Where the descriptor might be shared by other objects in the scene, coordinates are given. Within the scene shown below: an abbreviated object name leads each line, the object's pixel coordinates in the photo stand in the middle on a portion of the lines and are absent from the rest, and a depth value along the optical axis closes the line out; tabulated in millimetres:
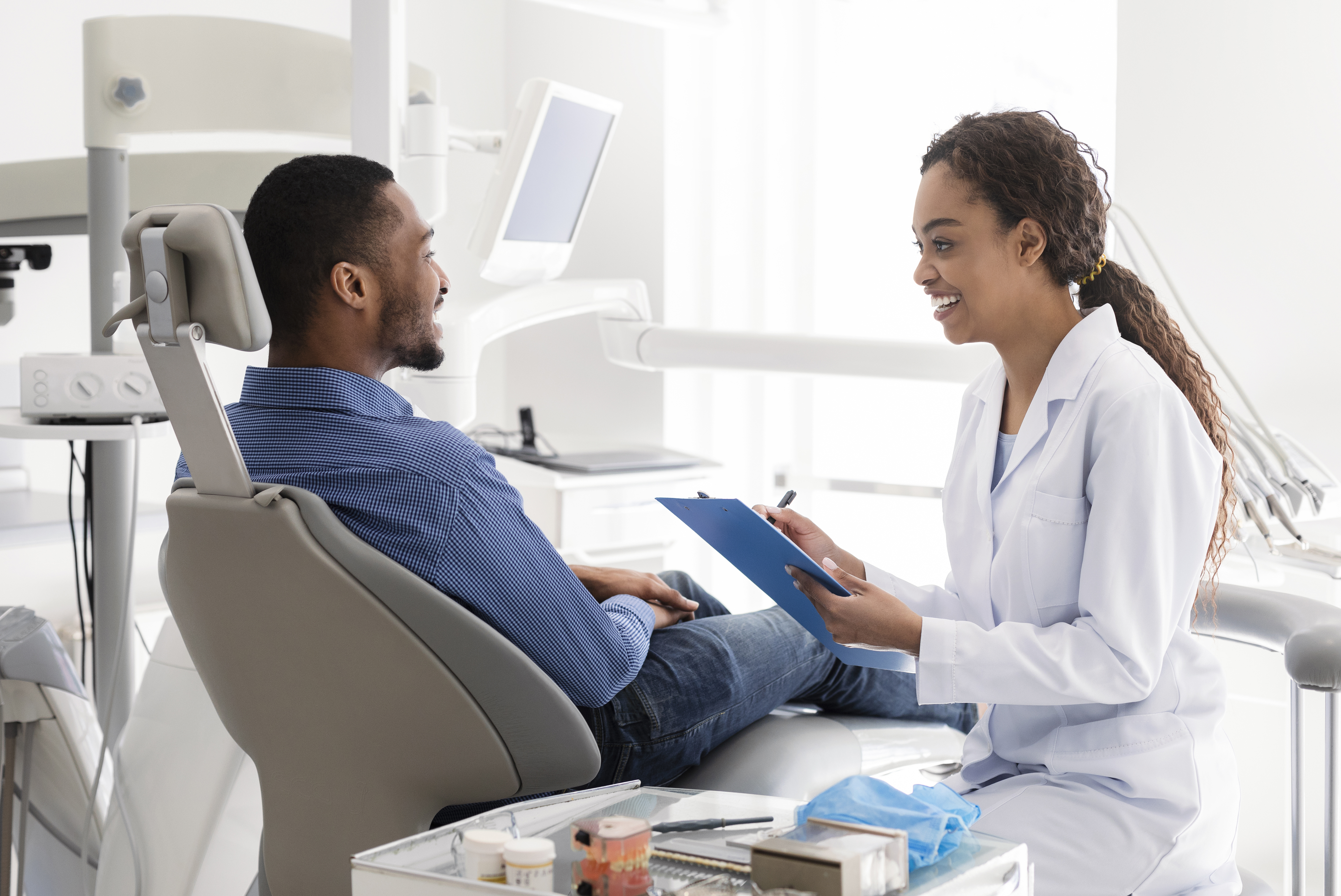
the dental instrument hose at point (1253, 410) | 1746
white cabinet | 2627
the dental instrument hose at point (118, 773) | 1518
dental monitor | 2143
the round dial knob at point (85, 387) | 1776
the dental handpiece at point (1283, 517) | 1736
